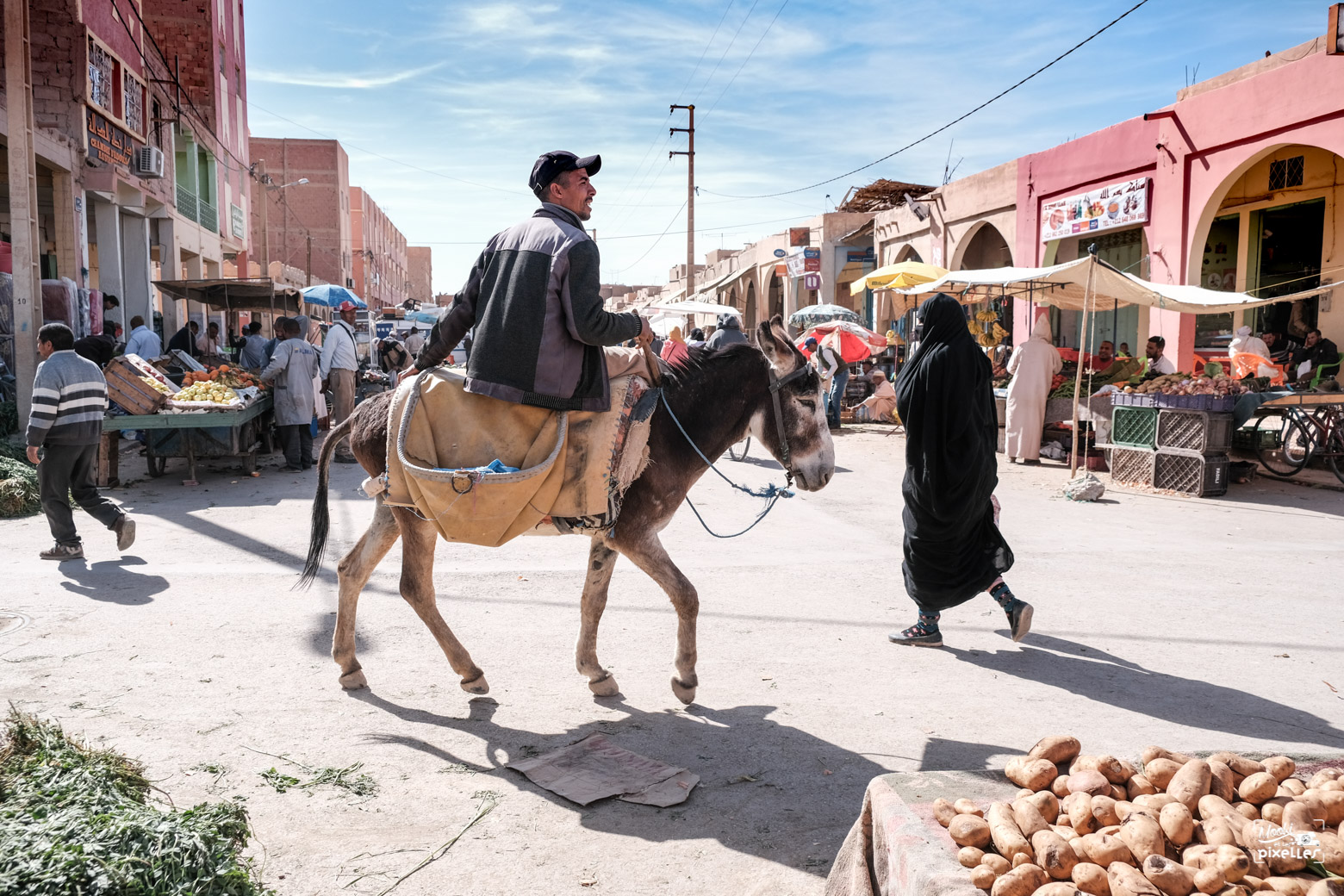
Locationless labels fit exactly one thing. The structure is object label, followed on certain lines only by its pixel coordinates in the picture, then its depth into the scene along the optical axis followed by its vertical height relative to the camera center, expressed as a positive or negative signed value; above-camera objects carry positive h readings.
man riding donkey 3.51 +0.15
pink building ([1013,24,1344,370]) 12.80 +2.89
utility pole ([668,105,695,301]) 32.00 +4.89
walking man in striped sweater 6.37 -0.57
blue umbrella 18.61 +1.22
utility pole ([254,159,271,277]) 30.53 +4.59
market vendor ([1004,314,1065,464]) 11.96 -0.29
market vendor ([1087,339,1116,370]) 13.13 +0.13
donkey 3.93 -0.48
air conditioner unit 19.38 +4.00
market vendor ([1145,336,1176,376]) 13.12 +0.18
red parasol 15.87 +0.44
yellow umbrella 14.75 +1.42
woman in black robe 4.71 -0.52
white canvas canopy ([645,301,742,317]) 17.37 +1.05
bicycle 10.33 -0.78
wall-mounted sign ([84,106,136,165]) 17.39 +4.13
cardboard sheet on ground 3.11 -1.44
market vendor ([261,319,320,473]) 10.90 -0.41
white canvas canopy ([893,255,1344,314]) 11.43 +1.04
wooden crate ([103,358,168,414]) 9.41 -0.38
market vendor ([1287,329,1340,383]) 13.16 +0.23
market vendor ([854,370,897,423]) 16.81 -0.69
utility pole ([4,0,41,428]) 11.08 +1.92
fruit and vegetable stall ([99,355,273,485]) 9.45 -0.61
